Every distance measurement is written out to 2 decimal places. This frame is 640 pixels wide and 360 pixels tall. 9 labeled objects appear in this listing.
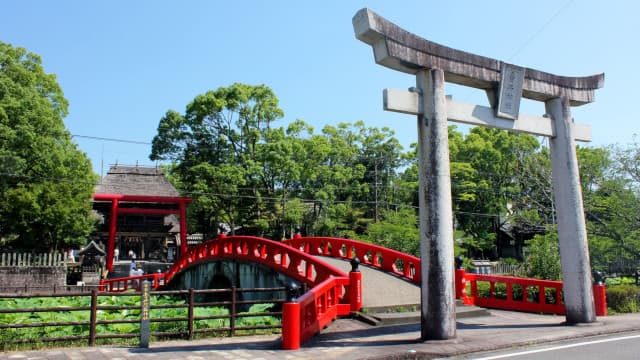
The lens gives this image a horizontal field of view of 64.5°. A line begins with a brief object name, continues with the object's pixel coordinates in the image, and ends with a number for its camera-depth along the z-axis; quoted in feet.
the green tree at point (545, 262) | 59.16
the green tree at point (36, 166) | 85.61
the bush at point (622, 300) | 47.47
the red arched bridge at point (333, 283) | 34.04
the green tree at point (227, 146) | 110.22
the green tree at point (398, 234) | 86.22
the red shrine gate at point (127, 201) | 103.30
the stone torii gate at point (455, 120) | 30.81
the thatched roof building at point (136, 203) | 105.50
